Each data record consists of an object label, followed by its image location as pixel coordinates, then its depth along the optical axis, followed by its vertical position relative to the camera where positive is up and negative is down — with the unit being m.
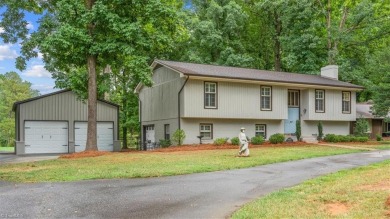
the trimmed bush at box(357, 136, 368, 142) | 25.92 -1.52
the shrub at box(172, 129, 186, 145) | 21.98 -1.07
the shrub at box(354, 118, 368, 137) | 28.75 -0.81
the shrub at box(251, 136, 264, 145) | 22.88 -1.38
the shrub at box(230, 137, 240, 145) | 22.58 -1.42
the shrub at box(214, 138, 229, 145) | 22.20 -1.40
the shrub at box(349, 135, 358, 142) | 26.12 -1.46
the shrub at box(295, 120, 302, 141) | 26.30 -0.94
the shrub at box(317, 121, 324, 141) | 27.00 -1.05
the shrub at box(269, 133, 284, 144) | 23.46 -1.30
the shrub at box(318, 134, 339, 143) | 25.74 -1.44
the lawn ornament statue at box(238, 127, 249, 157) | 16.31 -1.25
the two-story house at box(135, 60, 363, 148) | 22.80 +1.13
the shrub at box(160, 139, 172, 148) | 22.81 -1.54
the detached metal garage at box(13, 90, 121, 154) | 23.75 -0.32
